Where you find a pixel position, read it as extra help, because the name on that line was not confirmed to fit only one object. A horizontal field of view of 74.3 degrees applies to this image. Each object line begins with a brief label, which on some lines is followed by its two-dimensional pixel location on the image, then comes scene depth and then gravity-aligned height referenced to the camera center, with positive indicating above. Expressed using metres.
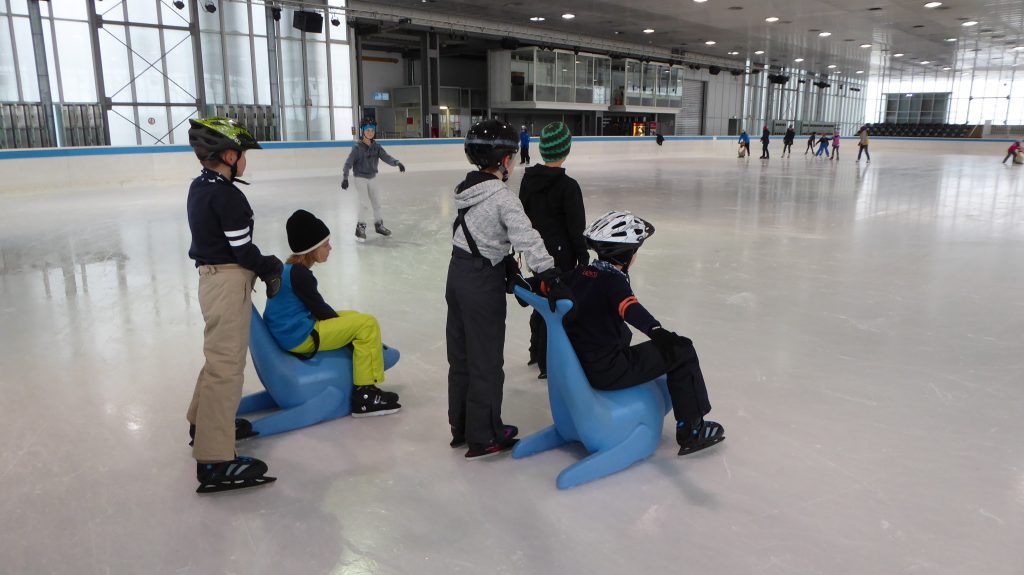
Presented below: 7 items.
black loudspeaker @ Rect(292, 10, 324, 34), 17.50 +3.06
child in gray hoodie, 2.26 -0.43
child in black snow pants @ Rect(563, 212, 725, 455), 2.28 -0.65
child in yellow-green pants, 2.71 -0.72
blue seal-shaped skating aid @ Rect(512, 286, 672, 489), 2.28 -0.96
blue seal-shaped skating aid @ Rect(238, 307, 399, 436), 2.72 -0.99
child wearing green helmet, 2.15 -0.46
